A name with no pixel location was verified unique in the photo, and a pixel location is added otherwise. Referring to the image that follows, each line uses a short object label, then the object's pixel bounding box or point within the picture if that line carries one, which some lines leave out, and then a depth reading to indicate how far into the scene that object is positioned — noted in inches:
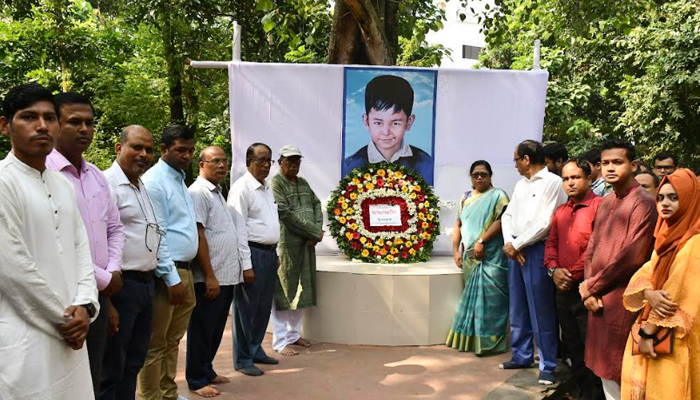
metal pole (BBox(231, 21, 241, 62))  319.6
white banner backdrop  313.9
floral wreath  277.0
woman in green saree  246.1
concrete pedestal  255.1
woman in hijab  130.3
